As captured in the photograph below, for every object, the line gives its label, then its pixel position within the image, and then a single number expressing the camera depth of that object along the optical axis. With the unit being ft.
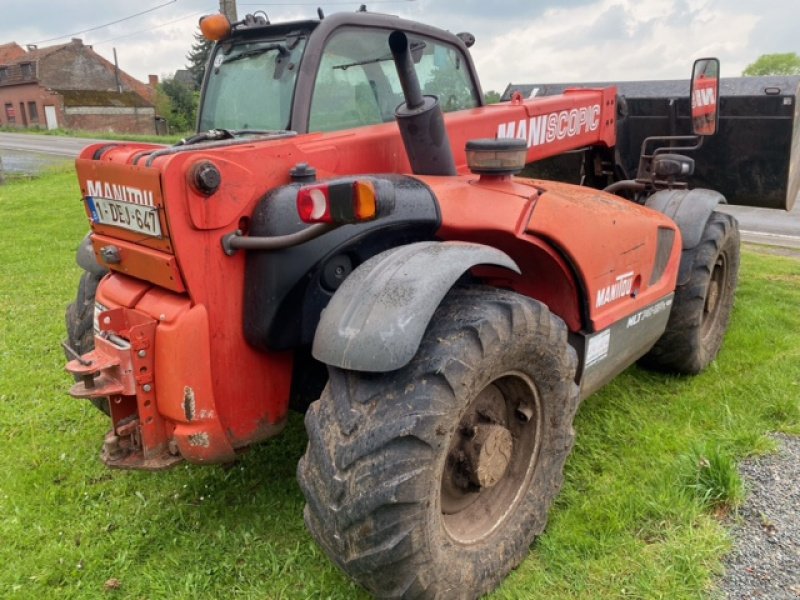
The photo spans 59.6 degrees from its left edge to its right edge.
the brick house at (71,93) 168.35
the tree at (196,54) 155.37
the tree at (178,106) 162.91
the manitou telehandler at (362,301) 7.39
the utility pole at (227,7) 36.96
